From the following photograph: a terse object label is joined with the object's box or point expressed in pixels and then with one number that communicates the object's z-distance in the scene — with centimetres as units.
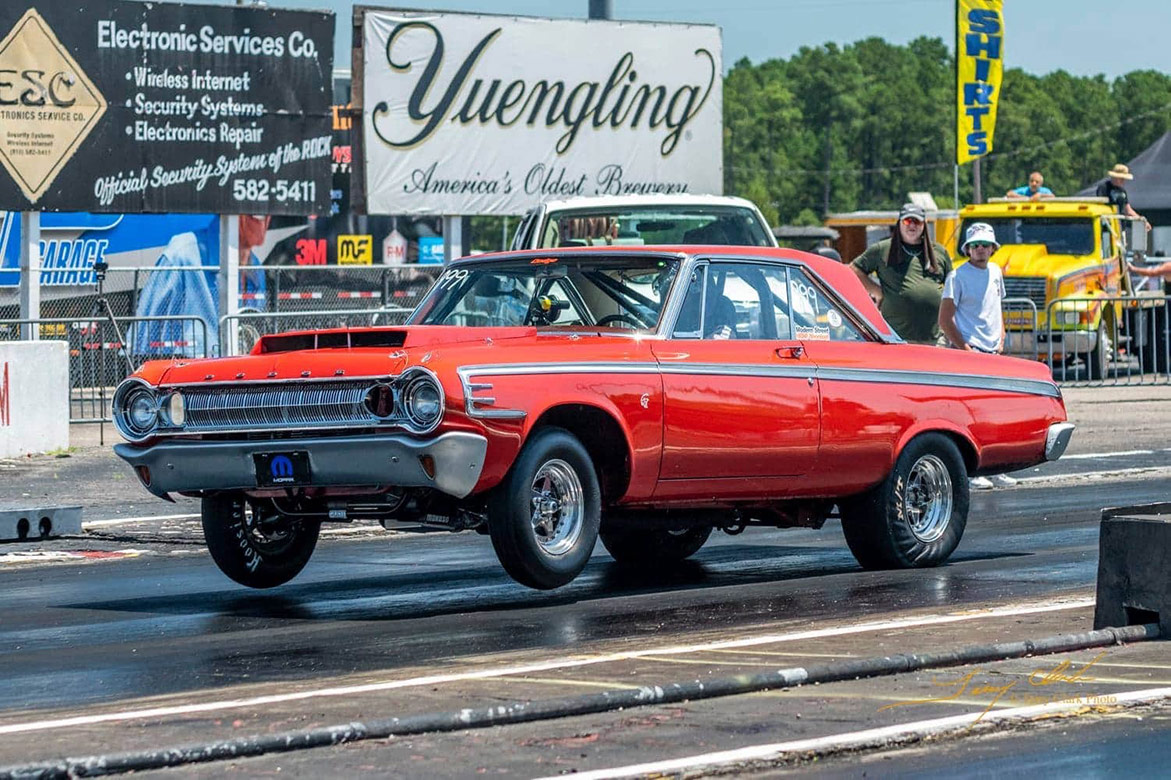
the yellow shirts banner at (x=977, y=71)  3406
